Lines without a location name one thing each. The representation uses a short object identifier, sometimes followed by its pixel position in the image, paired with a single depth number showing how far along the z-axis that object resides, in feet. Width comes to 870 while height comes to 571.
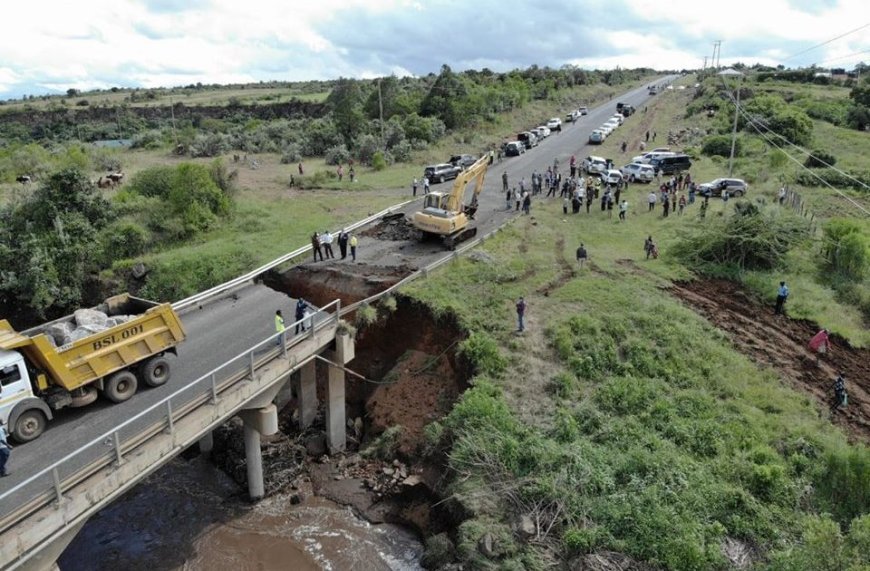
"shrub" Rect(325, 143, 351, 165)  182.70
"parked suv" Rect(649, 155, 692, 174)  159.98
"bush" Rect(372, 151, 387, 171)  171.70
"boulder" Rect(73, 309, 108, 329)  55.98
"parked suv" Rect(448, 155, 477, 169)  160.25
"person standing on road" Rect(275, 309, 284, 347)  64.97
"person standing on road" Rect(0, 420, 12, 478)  43.34
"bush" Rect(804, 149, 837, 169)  167.73
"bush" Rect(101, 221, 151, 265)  110.73
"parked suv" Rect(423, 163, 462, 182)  151.43
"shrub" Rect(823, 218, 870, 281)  98.63
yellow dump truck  46.91
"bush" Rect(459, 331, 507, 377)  72.84
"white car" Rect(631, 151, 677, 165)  161.27
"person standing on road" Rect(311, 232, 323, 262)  94.58
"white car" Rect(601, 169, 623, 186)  144.56
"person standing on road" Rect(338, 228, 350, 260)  95.14
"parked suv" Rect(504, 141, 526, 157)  186.91
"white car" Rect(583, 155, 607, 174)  154.81
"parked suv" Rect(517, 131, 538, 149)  200.34
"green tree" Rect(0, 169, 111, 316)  101.04
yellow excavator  99.40
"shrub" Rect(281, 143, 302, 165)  192.95
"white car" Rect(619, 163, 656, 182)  150.61
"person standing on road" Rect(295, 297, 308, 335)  69.87
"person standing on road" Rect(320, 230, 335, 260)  94.53
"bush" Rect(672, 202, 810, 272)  100.99
